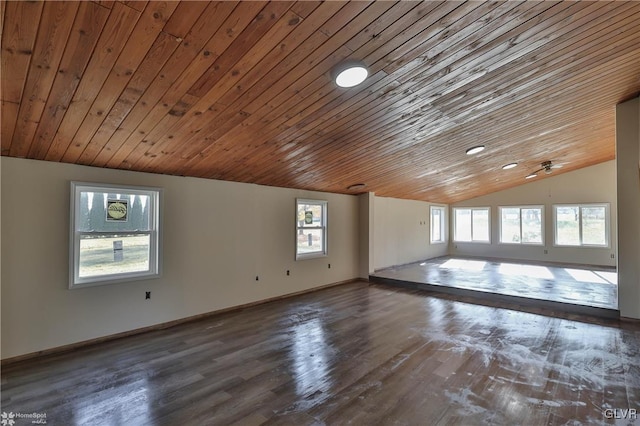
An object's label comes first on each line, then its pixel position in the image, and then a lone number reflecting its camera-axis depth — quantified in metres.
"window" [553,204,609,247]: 8.67
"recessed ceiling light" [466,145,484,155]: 5.00
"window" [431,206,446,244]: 10.82
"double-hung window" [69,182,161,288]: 3.57
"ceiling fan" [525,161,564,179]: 7.14
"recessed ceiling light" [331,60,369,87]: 2.31
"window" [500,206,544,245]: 9.72
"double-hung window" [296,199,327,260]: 6.30
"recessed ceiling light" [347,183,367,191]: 6.49
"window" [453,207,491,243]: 10.78
